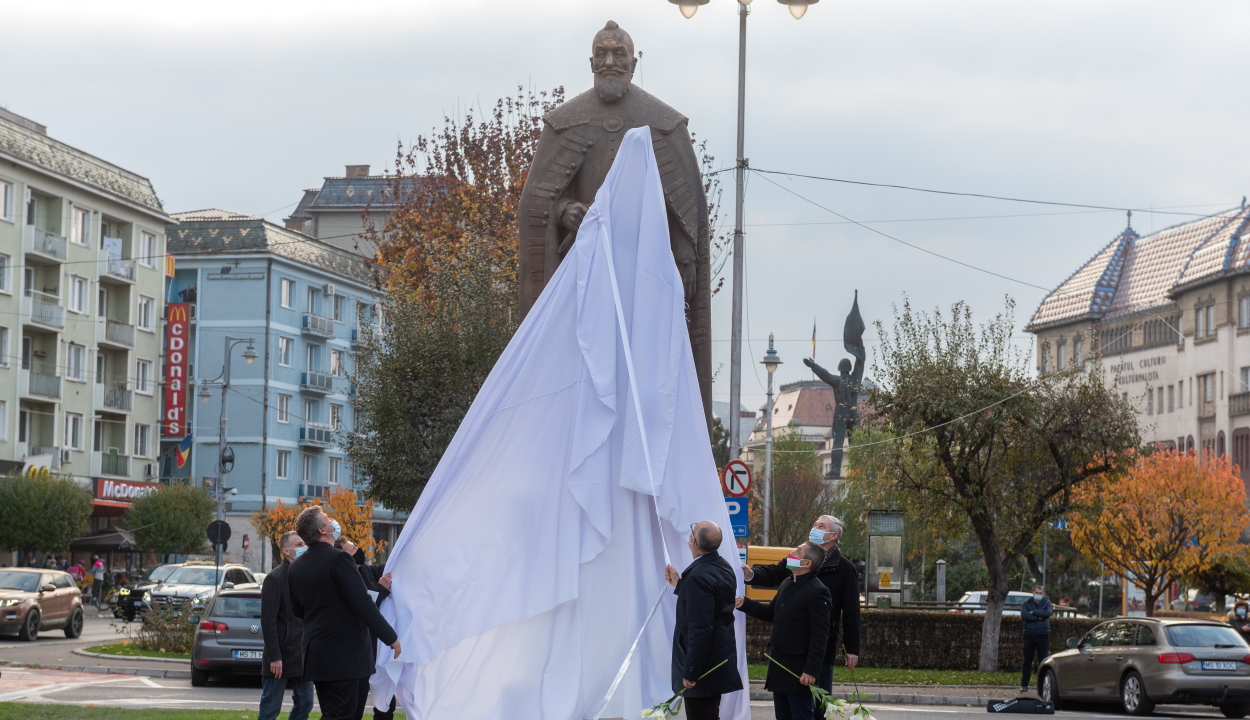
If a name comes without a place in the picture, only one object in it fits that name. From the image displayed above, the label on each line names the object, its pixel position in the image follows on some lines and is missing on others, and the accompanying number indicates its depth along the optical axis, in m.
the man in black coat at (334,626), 9.45
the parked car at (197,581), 38.28
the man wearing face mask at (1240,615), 34.12
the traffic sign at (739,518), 24.08
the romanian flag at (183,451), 64.44
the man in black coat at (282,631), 11.65
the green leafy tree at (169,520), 59.00
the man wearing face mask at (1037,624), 25.47
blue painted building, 74.12
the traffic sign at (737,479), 25.09
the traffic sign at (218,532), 38.38
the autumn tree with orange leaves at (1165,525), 45.47
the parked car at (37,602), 33.69
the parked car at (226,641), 22.59
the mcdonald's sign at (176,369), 62.38
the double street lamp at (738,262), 29.92
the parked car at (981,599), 47.77
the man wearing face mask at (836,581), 10.92
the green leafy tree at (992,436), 28.61
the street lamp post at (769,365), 57.22
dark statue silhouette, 89.25
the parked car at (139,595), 38.78
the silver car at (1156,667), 21.92
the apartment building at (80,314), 57.94
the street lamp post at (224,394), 47.75
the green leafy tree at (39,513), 50.41
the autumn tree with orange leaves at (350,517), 47.84
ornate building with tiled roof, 87.94
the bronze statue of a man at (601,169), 12.13
